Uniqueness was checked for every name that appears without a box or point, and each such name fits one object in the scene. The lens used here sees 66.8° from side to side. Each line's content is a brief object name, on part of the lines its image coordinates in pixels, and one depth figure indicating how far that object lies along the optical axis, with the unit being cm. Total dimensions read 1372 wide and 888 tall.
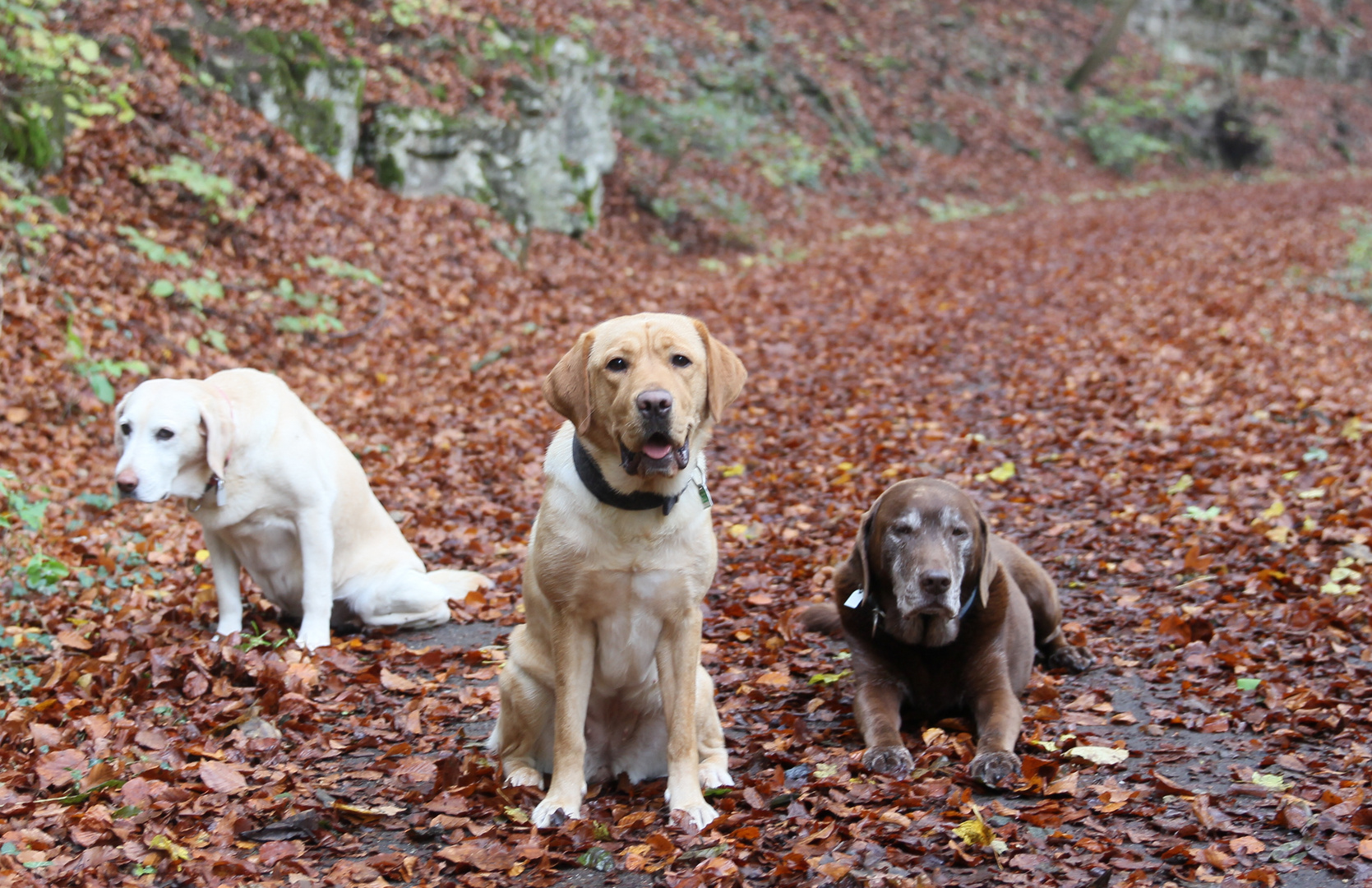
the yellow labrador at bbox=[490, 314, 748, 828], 350
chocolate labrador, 415
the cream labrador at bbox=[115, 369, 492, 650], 477
